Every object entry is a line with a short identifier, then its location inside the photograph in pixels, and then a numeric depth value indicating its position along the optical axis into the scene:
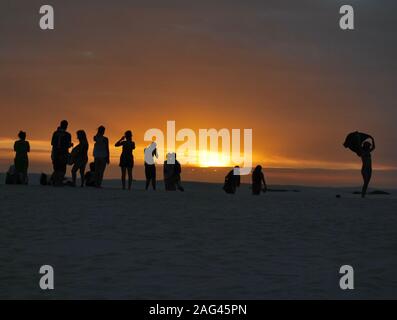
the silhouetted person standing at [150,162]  25.73
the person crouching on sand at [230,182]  29.83
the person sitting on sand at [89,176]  29.51
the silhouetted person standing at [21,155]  26.27
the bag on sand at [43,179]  30.08
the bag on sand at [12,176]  28.11
